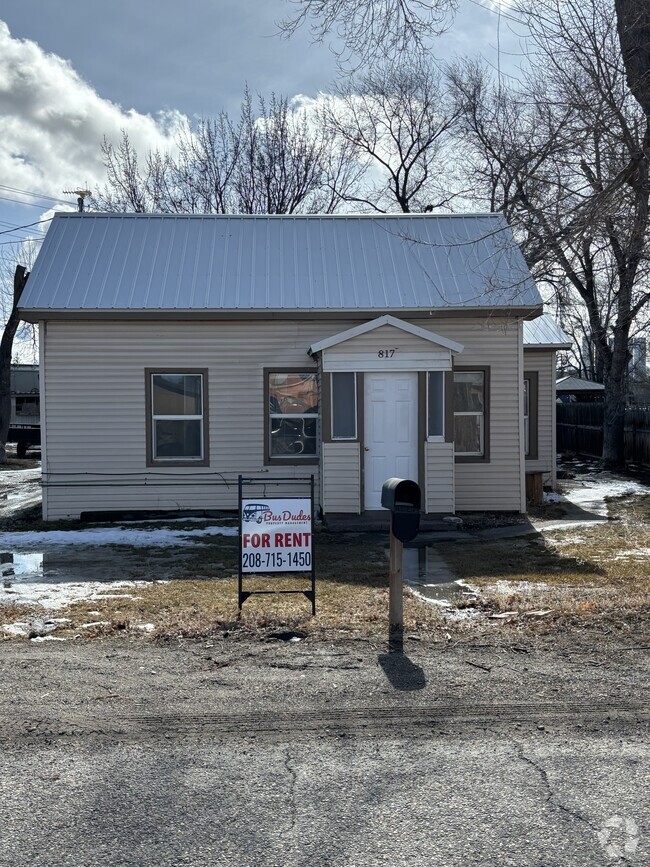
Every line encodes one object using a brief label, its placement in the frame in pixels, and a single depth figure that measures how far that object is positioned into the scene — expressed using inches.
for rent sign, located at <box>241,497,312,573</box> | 295.3
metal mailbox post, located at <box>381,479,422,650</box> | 251.0
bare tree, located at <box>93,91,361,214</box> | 1270.9
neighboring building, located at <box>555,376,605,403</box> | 1331.2
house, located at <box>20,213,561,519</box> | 560.4
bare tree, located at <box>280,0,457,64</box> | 386.2
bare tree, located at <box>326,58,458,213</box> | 1218.6
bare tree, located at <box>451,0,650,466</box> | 335.9
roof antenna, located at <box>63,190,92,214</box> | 974.4
